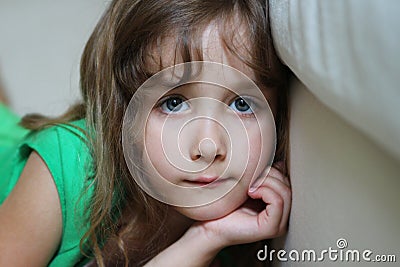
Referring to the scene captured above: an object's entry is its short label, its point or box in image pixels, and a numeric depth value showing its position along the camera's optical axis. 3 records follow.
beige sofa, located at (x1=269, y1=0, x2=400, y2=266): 0.42
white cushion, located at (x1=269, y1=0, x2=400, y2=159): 0.41
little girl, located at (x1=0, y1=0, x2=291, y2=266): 0.70
